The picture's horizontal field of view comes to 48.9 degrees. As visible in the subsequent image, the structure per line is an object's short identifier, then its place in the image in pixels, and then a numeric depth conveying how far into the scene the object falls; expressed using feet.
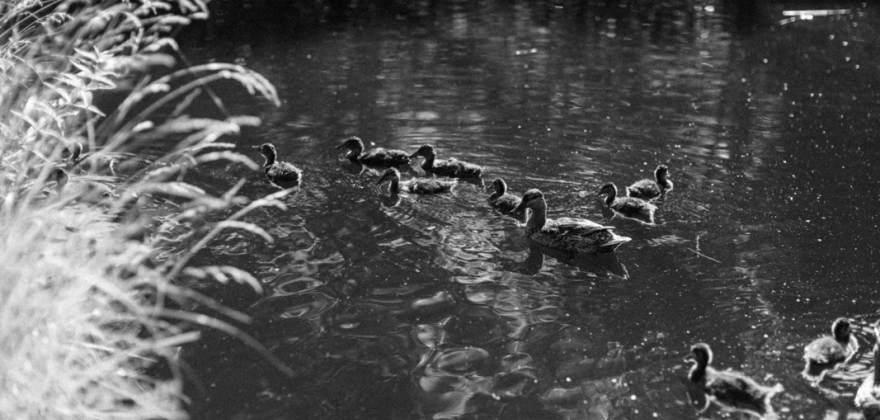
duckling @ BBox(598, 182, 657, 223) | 28.71
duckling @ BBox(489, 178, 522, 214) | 29.17
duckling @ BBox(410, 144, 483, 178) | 31.37
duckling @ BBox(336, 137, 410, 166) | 32.96
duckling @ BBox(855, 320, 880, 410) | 18.35
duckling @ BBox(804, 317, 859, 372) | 19.84
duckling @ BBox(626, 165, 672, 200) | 29.71
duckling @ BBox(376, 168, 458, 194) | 30.60
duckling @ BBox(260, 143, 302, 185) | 30.71
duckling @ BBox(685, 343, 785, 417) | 18.81
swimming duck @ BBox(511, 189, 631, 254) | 26.55
